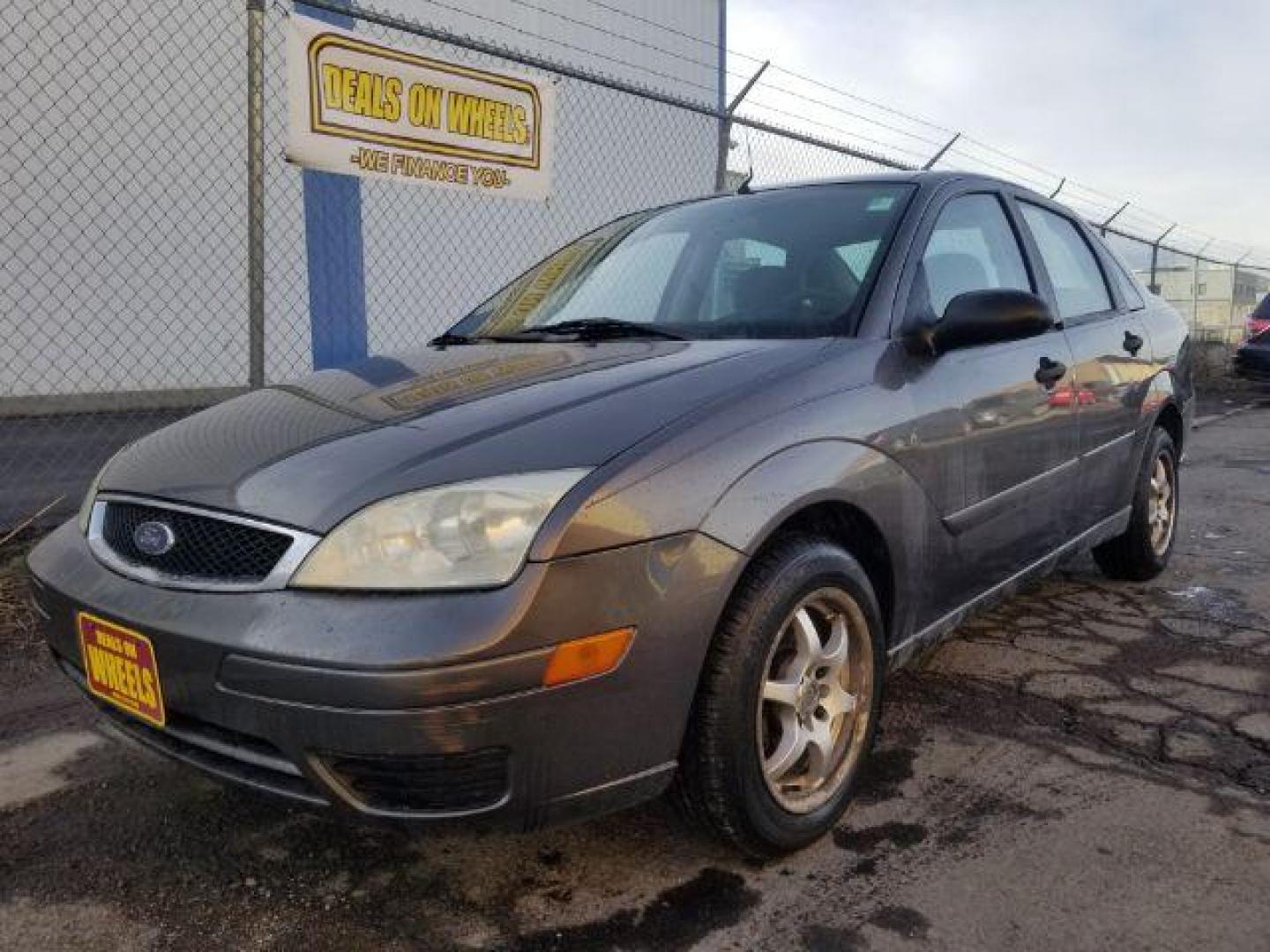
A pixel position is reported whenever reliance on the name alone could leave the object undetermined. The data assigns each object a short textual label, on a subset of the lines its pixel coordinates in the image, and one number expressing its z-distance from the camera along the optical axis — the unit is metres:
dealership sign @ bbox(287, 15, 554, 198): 4.47
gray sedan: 1.69
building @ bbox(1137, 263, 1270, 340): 16.17
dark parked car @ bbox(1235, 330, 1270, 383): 12.23
